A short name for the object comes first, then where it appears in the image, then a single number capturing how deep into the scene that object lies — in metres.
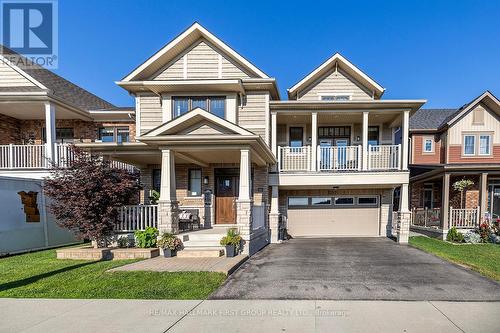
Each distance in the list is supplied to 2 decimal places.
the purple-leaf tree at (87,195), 8.30
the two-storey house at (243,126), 11.49
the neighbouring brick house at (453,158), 13.52
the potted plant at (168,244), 8.30
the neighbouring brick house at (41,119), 11.86
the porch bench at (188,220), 10.52
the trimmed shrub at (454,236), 12.51
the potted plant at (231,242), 8.20
